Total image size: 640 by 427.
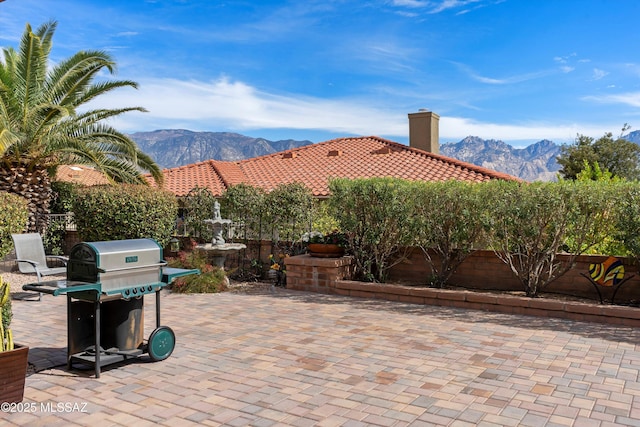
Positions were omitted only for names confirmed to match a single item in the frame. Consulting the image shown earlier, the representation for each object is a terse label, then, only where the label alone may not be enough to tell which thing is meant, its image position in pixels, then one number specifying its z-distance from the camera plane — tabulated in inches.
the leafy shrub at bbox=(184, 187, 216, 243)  458.9
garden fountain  410.6
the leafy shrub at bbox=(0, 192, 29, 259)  428.1
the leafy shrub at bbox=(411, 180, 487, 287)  339.9
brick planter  373.7
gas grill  186.1
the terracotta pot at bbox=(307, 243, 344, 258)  383.9
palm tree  488.1
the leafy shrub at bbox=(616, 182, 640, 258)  290.0
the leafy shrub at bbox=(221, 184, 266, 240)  439.8
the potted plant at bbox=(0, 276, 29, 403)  152.2
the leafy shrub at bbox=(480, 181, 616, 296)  308.8
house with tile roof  784.9
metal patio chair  346.3
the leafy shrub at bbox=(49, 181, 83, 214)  585.9
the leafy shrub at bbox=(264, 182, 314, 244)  423.2
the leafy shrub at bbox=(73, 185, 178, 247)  462.9
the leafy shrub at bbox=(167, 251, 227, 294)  378.9
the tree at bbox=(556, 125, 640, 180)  1525.6
